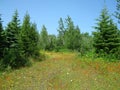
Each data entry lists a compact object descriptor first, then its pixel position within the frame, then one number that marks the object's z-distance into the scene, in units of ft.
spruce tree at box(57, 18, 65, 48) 141.96
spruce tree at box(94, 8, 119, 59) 47.34
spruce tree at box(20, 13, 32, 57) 48.23
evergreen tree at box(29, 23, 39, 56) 50.81
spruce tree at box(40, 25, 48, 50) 125.43
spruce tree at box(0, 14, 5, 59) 39.83
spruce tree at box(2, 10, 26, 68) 32.48
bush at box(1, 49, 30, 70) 31.63
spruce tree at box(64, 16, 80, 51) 110.65
